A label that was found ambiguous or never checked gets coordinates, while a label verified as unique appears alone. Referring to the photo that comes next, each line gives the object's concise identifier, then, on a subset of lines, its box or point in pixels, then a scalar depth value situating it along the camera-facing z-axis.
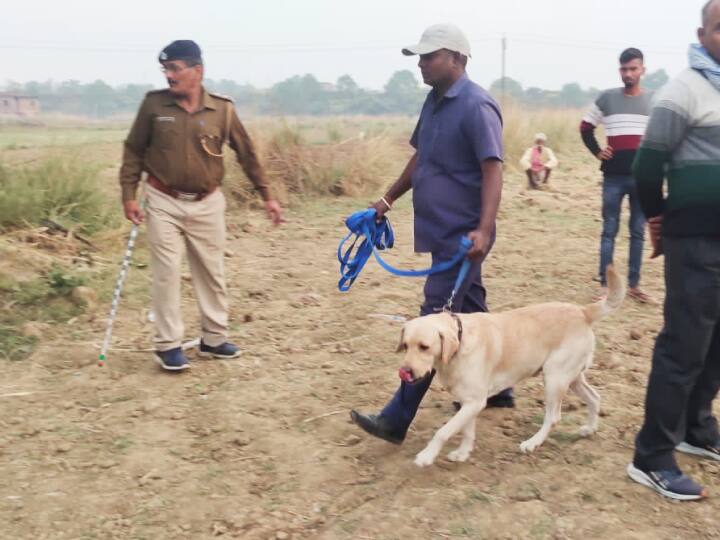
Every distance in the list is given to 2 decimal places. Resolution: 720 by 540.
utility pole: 19.84
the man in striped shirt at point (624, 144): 6.70
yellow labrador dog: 3.79
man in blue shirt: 3.97
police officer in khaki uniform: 5.07
